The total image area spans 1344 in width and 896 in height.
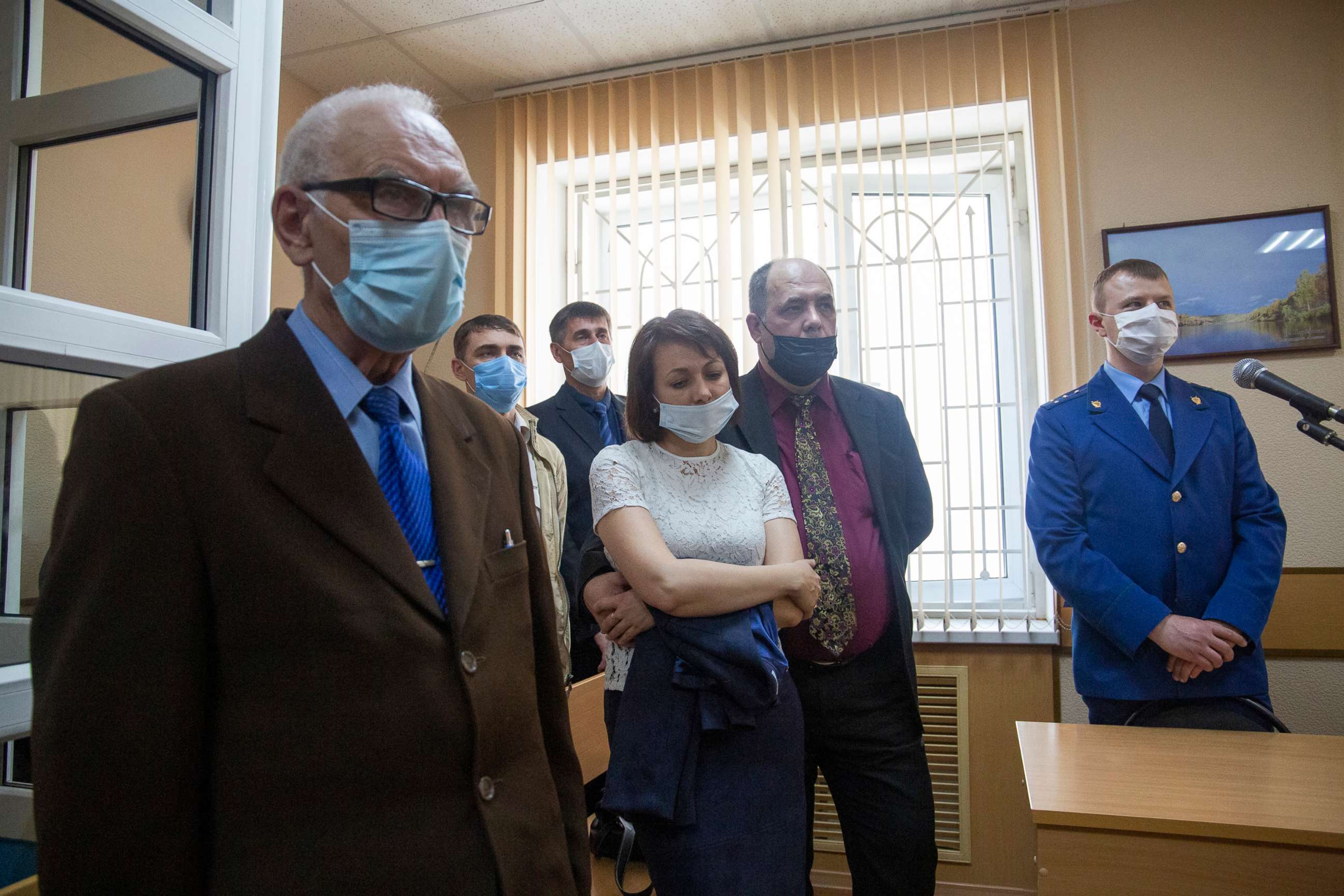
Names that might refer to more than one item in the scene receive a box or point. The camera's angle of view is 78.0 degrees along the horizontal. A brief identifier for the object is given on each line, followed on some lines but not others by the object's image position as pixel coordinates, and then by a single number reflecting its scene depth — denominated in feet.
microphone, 4.95
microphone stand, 4.87
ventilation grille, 8.80
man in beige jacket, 7.14
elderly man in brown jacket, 2.12
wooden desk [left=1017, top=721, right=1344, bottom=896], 3.91
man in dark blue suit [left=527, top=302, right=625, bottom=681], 7.19
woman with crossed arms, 4.27
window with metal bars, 9.33
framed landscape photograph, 8.59
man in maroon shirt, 5.40
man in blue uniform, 5.66
